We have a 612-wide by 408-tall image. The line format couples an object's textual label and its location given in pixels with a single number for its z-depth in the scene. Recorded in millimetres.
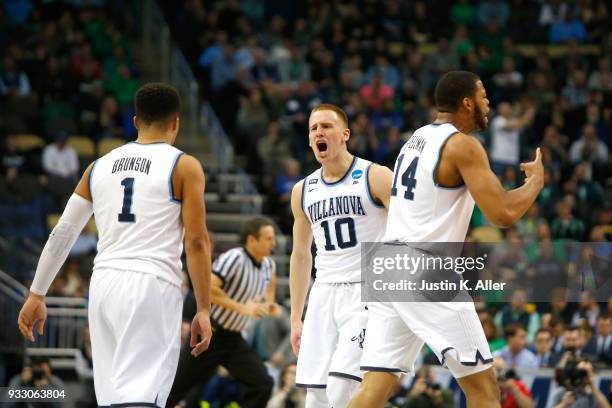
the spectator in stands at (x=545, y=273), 15398
